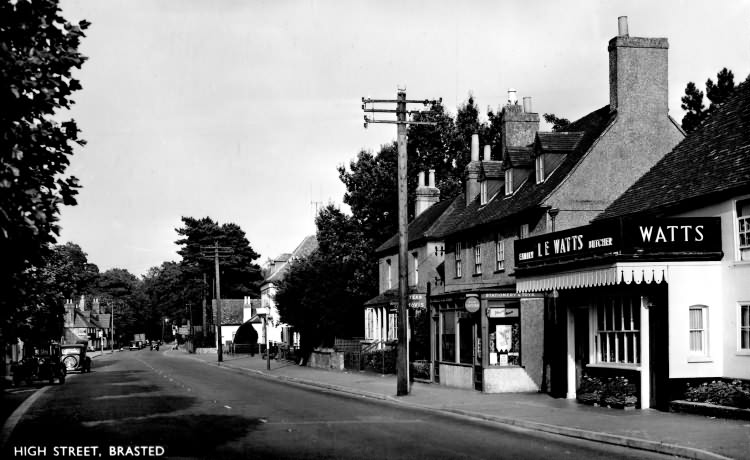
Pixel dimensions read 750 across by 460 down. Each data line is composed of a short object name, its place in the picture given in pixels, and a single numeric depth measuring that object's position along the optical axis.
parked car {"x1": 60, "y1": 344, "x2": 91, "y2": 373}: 52.03
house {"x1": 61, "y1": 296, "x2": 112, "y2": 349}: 137.38
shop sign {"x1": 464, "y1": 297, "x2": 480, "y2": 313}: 28.98
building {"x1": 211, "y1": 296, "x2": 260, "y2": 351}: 112.06
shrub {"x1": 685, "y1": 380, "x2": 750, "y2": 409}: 19.38
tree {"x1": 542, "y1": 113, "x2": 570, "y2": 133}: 61.02
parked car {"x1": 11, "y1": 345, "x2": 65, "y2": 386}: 38.72
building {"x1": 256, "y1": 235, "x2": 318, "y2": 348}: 95.31
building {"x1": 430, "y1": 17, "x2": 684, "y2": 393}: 29.12
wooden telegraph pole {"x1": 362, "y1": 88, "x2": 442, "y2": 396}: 27.97
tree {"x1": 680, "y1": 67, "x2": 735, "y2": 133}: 45.06
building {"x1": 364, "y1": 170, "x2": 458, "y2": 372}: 40.16
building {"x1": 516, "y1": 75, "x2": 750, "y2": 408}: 20.97
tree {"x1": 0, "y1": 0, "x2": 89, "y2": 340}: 10.03
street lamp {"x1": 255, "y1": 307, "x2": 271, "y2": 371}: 55.55
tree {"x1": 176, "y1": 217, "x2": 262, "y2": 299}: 123.75
